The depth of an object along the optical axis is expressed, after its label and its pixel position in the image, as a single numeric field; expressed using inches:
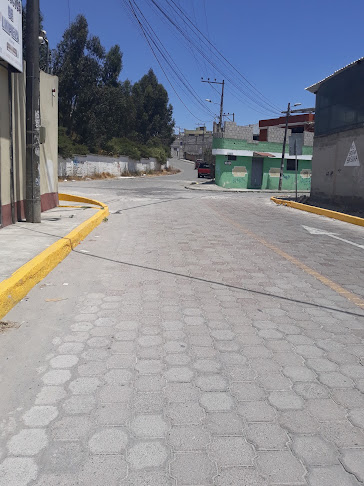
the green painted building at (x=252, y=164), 1331.2
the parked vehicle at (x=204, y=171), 2068.2
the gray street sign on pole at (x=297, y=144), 723.9
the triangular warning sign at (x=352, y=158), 616.7
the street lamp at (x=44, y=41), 526.5
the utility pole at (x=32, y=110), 350.9
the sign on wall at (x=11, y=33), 299.3
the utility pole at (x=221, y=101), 1811.6
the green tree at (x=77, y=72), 1594.5
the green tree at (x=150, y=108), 2363.4
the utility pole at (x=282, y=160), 1360.7
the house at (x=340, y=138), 609.6
